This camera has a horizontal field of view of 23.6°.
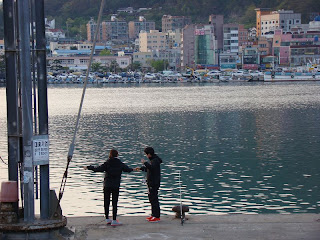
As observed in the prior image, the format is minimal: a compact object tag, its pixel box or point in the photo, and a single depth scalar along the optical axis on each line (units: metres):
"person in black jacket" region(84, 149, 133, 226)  14.22
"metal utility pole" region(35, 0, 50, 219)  13.51
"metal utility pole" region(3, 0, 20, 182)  13.52
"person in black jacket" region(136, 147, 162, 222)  14.52
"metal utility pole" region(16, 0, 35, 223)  13.38
